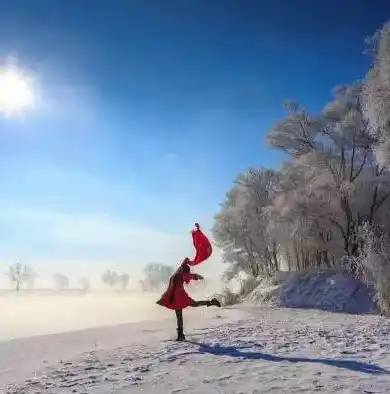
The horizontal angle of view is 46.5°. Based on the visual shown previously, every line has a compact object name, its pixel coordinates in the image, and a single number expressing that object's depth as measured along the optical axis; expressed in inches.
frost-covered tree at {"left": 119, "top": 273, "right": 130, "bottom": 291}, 5944.9
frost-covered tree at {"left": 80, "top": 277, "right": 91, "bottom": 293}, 6248.0
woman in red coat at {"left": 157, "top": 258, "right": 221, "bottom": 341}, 453.7
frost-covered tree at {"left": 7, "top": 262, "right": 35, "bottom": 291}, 4687.5
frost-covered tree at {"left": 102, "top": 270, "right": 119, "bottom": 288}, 6003.9
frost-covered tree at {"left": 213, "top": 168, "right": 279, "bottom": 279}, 1537.9
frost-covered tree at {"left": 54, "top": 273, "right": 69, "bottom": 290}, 6269.7
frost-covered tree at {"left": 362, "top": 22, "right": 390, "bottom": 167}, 637.3
